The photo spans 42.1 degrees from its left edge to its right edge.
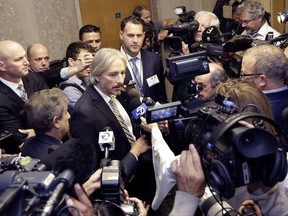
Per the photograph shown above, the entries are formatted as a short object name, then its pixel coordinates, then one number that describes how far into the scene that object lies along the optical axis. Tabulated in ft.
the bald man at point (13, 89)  8.38
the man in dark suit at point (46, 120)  6.36
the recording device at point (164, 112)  4.98
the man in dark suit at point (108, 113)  7.14
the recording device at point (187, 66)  4.75
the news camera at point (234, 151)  3.41
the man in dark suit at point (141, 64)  10.35
